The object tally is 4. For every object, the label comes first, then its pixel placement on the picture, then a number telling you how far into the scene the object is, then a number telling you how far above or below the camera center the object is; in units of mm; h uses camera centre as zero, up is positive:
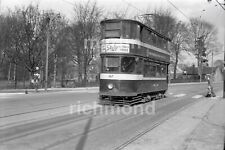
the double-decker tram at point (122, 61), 17859 +1029
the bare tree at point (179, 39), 69562 +8414
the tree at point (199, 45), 70944 +7729
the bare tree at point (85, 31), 52438 +7291
